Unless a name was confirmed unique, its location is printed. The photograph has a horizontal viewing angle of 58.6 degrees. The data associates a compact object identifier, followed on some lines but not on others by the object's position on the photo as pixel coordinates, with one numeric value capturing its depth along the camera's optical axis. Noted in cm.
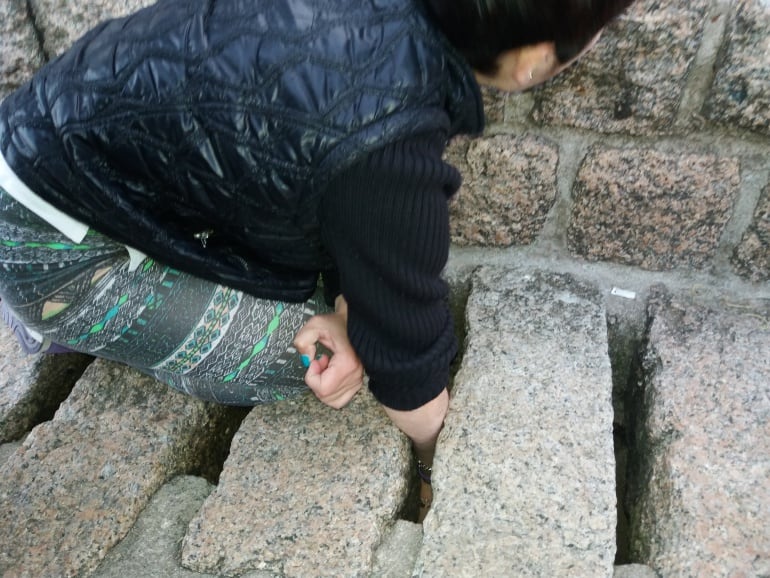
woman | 73
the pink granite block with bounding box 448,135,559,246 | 122
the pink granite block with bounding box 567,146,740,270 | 118
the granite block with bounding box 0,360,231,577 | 98
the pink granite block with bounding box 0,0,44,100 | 122
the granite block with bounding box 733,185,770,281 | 121
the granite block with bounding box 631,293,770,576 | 92
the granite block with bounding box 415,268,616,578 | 90
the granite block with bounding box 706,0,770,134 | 101
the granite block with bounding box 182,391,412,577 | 95
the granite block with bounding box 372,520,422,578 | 93
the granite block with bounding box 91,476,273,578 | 97
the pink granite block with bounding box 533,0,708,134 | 103
